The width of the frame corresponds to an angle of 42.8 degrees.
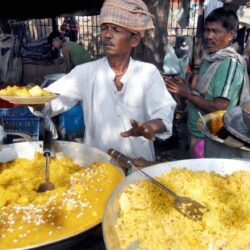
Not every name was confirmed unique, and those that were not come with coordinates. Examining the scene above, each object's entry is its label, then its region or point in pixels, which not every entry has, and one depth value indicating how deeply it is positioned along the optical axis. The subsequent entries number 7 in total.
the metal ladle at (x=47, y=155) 1.74
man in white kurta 2.22
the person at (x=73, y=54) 6.72
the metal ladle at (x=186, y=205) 1.34
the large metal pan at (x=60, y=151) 2.07
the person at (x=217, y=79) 2.87
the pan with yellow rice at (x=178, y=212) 1.21
